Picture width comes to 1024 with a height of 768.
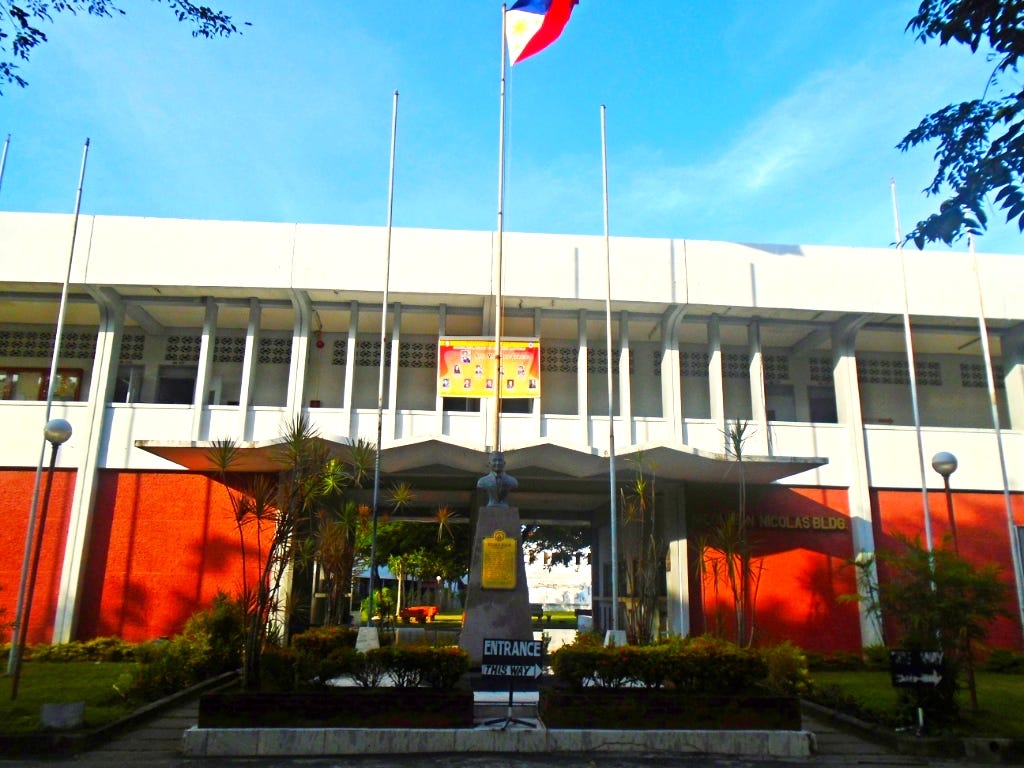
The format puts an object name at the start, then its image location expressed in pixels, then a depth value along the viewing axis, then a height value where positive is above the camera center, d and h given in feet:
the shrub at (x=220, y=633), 38.83 -1.92
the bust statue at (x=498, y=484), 38.73 +4.85
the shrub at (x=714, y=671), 27.89 -2.34
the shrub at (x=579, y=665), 27.99 -2.24
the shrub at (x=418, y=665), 27.84 -2.30
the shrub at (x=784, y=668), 31.48 -2.57
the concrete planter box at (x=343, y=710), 25.86 -3.50
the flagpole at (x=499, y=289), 41.51 +15.92
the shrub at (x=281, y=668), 28.35 -2.53
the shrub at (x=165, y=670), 33.81 -3.25
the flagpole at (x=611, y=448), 46.88 +8.19
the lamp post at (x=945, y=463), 35.83 +5.54
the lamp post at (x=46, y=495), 33.71 +3.70
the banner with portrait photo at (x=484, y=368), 56.24 +14.45
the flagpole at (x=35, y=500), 34.05 +4.52
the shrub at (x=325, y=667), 28.07 -2.41
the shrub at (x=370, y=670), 27.96 -2.48
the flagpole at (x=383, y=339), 45.24 +15.45
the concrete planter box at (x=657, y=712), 26.50 -3.50
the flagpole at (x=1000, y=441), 54.34 +10.11
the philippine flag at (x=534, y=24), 49.19 +31.99
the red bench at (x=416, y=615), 71.48 -2.06
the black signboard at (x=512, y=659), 26.43 -1.95
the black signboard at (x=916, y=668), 27.40 -2.15
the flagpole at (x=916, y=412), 54.85 +11.74
